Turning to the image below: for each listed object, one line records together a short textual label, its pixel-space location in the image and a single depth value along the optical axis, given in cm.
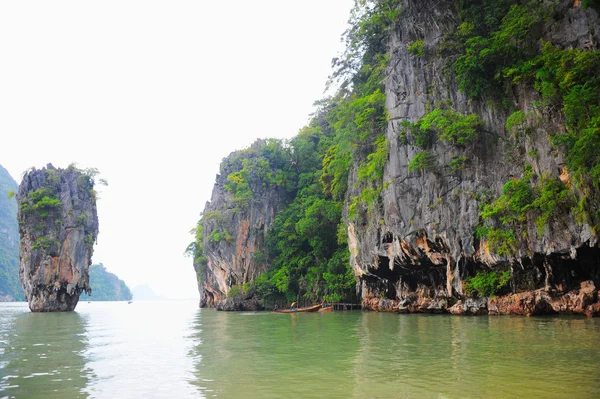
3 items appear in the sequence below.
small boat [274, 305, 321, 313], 3012
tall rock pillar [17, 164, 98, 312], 3912
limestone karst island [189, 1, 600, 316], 1658
